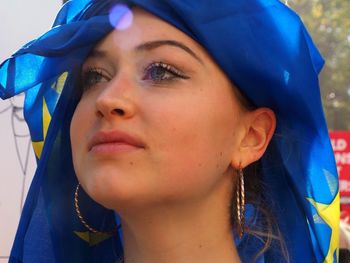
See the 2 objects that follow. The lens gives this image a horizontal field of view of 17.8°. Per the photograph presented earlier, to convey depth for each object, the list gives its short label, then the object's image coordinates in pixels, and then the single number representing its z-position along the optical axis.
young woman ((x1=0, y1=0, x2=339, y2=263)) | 0.84
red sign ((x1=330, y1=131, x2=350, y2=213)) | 2.88
